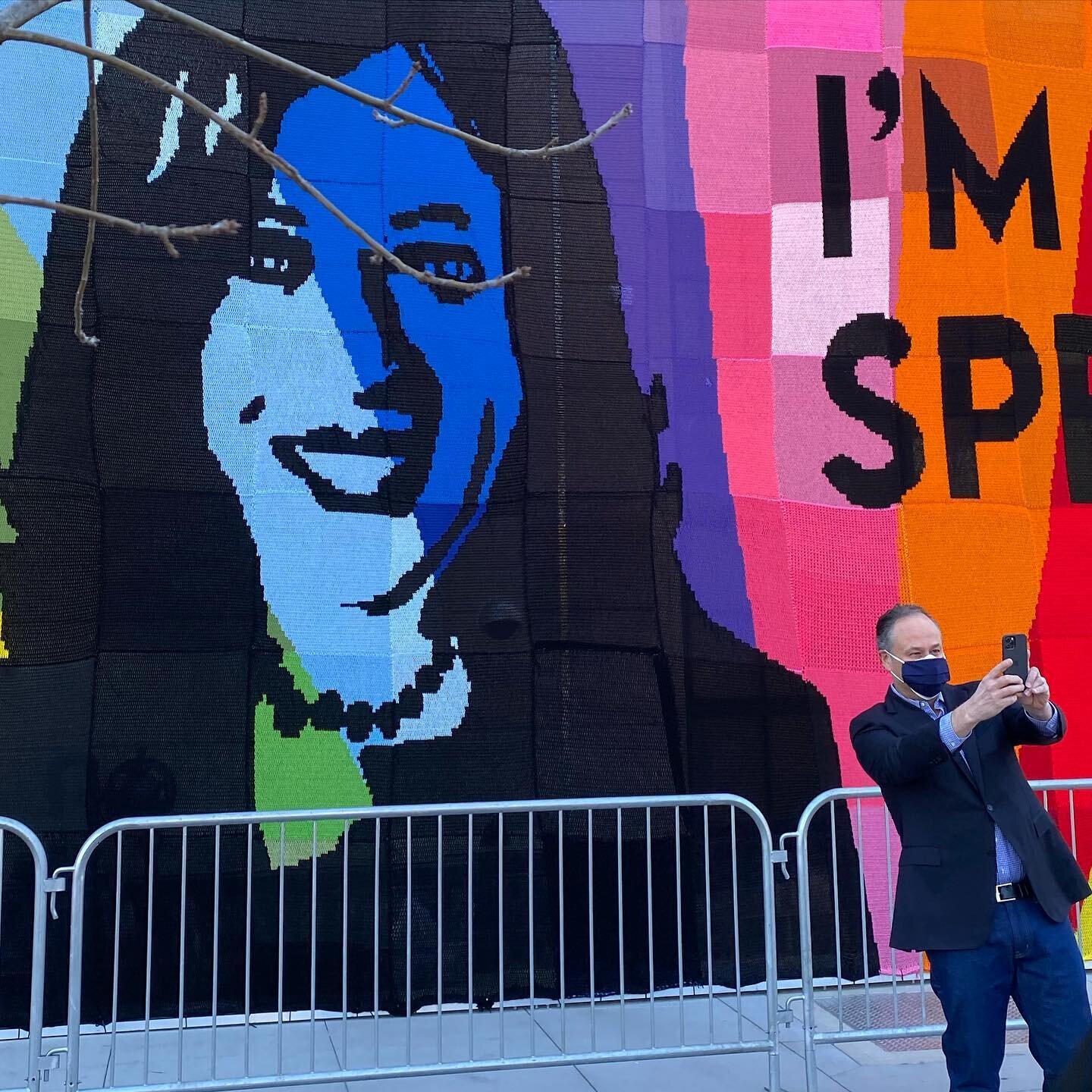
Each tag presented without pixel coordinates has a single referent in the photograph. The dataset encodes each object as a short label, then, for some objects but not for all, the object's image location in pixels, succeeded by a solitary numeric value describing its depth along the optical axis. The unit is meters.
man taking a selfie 3.43
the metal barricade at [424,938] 5.34
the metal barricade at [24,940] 4.28
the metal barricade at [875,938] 5.73
